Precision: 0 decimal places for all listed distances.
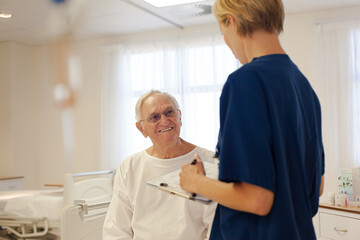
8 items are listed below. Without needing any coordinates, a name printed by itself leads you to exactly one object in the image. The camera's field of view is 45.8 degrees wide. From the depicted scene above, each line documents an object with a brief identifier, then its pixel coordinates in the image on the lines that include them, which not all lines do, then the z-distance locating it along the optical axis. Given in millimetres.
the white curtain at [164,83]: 5746
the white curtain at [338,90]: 5031
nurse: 966
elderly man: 1954
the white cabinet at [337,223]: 2508
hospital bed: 4066
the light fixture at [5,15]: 5183
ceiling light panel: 4773
